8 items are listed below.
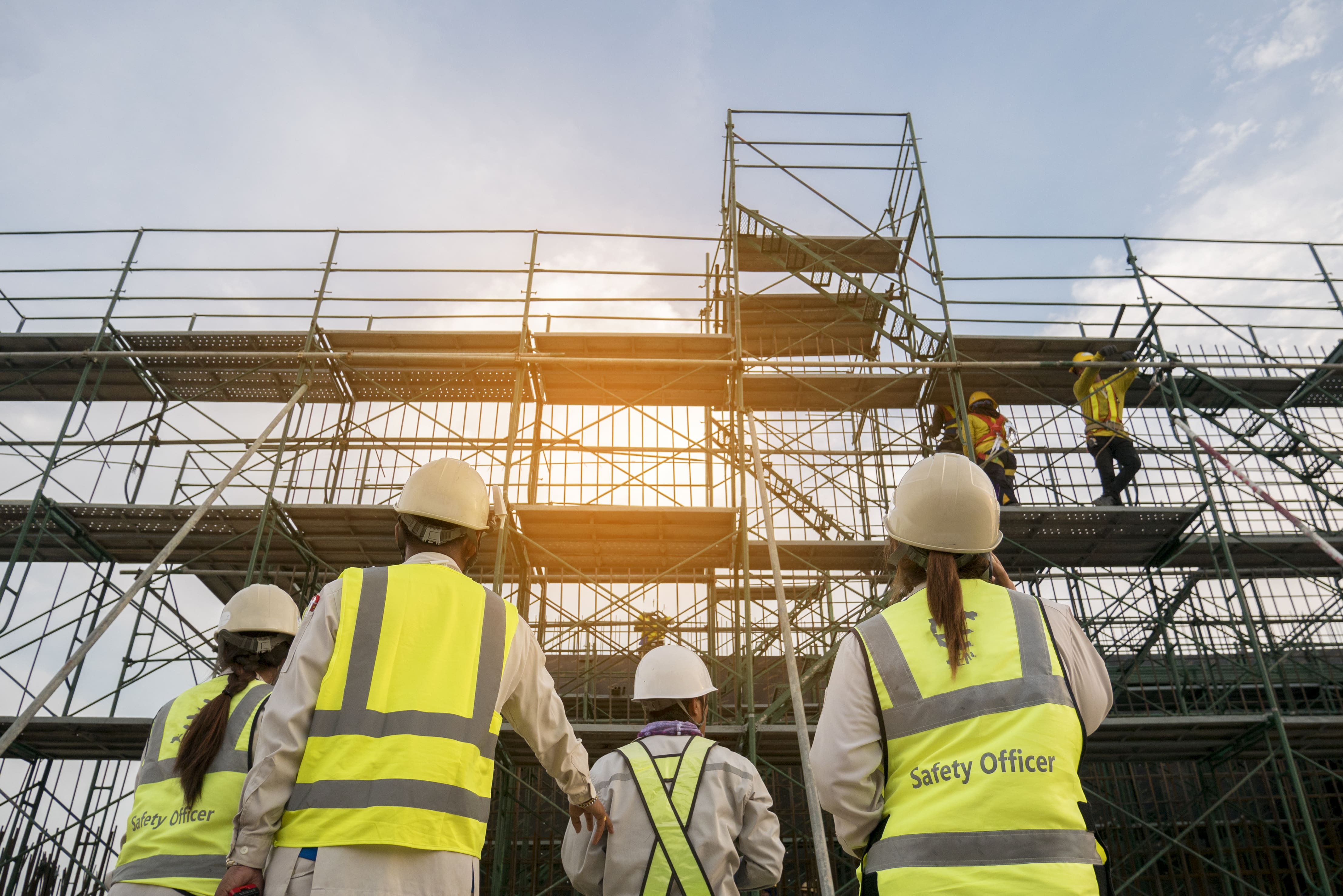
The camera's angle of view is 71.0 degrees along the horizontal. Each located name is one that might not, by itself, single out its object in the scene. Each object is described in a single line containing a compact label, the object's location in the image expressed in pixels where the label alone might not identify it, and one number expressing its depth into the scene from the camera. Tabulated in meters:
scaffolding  11.02
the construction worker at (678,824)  3.73
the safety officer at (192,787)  3.33
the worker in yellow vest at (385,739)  2.42
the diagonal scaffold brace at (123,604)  5.83
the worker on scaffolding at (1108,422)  11.80
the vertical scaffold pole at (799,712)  4.34
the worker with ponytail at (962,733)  2.09
